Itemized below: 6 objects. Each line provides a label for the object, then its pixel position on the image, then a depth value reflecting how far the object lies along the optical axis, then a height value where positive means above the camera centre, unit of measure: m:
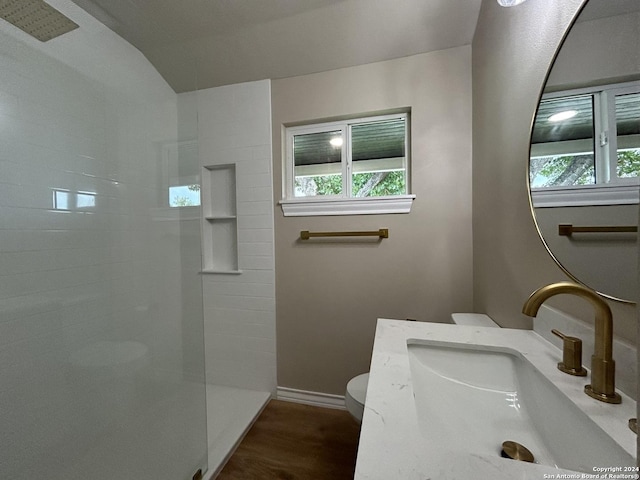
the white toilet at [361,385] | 1.02 -0.72
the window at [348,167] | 1.59 +0.48
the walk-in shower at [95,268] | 0.91 -0.15
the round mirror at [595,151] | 0.44 +0.18
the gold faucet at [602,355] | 0.45 -0.24
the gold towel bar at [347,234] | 1.51 +0.00
